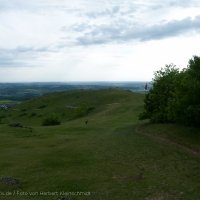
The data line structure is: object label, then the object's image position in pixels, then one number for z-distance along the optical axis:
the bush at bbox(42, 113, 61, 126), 68.75
